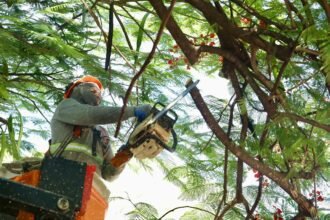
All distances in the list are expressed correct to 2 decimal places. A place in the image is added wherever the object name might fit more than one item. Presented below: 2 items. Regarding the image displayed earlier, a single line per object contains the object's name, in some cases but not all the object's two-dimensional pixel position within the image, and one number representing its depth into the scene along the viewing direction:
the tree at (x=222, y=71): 4.37
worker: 5.22
